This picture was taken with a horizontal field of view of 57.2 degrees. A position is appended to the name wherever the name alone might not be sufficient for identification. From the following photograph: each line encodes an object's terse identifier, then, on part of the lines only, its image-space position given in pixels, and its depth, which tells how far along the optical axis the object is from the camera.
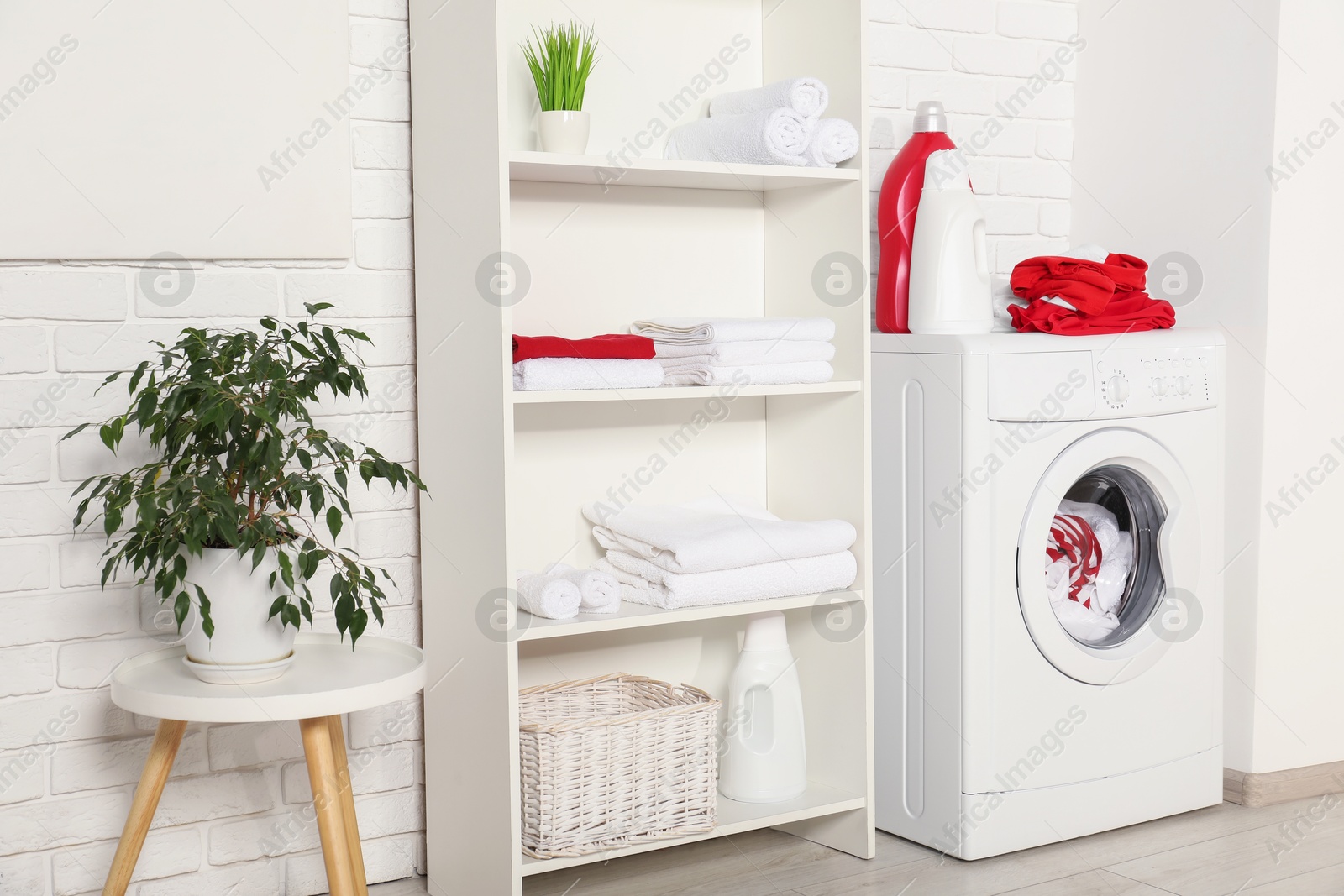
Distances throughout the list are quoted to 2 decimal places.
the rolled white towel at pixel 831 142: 1.97
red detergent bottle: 2.22
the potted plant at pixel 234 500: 1.46
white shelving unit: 1.76
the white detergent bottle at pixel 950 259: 2.15
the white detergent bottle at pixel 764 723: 2.06
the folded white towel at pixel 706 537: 1.88
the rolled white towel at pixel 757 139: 1.93
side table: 1.46
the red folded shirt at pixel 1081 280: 2.14
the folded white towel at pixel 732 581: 1.88
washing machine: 2.01
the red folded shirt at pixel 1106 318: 2.13
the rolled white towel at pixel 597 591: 1.85
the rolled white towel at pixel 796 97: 1.95
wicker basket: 1.83
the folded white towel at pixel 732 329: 1.90
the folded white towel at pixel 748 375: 1.90
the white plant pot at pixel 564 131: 1.86
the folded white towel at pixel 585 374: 1.76
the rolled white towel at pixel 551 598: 1.79
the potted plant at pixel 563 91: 1.86
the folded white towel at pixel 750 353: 1.90
